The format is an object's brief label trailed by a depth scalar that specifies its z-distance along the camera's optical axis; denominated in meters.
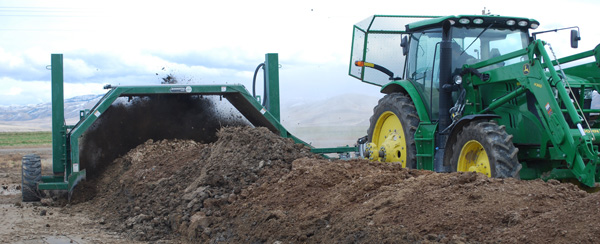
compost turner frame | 9.04
